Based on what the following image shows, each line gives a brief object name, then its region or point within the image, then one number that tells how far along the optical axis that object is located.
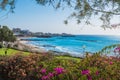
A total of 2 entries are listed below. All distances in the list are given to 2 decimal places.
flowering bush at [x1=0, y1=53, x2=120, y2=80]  1.99
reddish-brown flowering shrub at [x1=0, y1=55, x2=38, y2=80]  3.04
